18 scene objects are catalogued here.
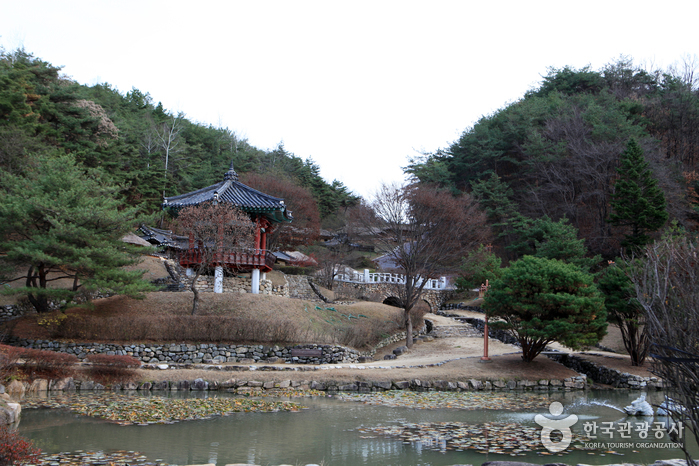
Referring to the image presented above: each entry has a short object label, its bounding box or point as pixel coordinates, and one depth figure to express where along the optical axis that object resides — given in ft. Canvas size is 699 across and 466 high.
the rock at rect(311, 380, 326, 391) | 45.37
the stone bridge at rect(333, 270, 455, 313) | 105.74
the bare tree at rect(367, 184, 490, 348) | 72.28
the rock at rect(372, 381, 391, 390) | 46.09
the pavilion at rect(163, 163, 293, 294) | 71.05
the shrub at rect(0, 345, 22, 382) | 32.94
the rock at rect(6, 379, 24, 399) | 36.16
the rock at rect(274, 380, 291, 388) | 44.83
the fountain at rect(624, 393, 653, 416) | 35.45
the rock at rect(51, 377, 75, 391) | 41.09
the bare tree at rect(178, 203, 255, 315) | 67.10
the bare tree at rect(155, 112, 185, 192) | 131.36
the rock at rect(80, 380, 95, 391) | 42.04
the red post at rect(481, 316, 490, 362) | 57.11
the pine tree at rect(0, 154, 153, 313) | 56.08
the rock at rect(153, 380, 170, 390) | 43.24
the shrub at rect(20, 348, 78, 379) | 40.06
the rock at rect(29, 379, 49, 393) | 39.26
